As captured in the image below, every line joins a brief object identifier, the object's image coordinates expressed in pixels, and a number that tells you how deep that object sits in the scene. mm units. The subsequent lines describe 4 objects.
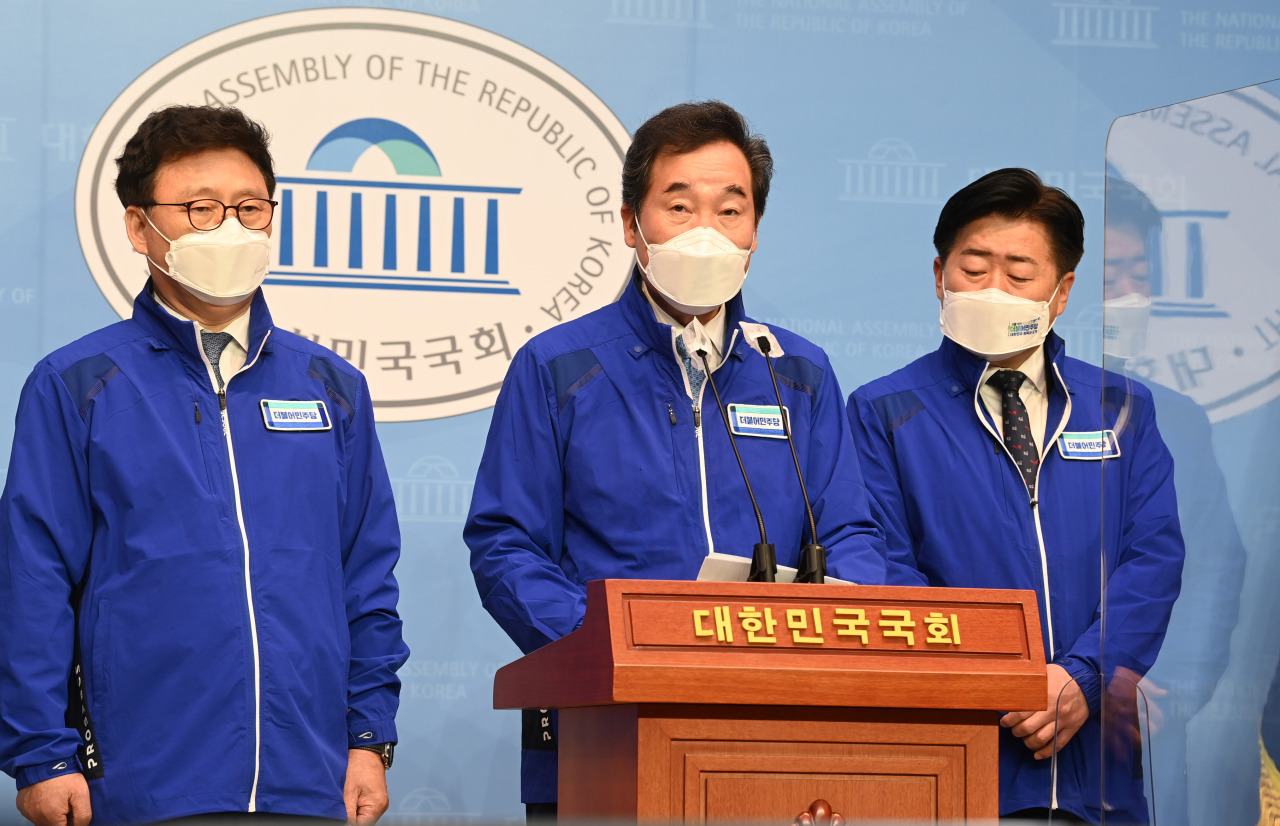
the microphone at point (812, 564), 3723
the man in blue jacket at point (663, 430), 4069
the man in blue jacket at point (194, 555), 3987
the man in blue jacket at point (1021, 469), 4211
